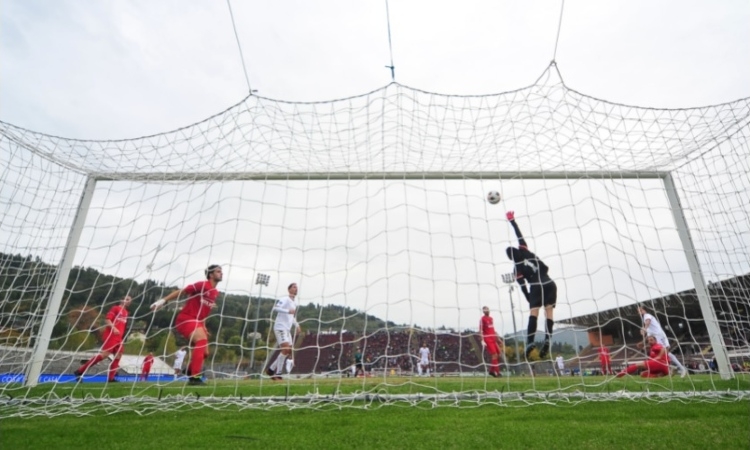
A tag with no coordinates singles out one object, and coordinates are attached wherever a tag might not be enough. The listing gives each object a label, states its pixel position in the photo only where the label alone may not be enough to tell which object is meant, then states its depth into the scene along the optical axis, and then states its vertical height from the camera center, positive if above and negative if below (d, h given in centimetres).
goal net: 427 +180
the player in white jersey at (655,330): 622 +58
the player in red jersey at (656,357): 570 +11
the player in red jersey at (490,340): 744 +49
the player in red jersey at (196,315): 459 +59
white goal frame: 498 +233
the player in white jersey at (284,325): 641 +65
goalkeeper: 525 +110
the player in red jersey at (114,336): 547 +45
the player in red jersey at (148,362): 765 +8
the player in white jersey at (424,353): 1355 +45
